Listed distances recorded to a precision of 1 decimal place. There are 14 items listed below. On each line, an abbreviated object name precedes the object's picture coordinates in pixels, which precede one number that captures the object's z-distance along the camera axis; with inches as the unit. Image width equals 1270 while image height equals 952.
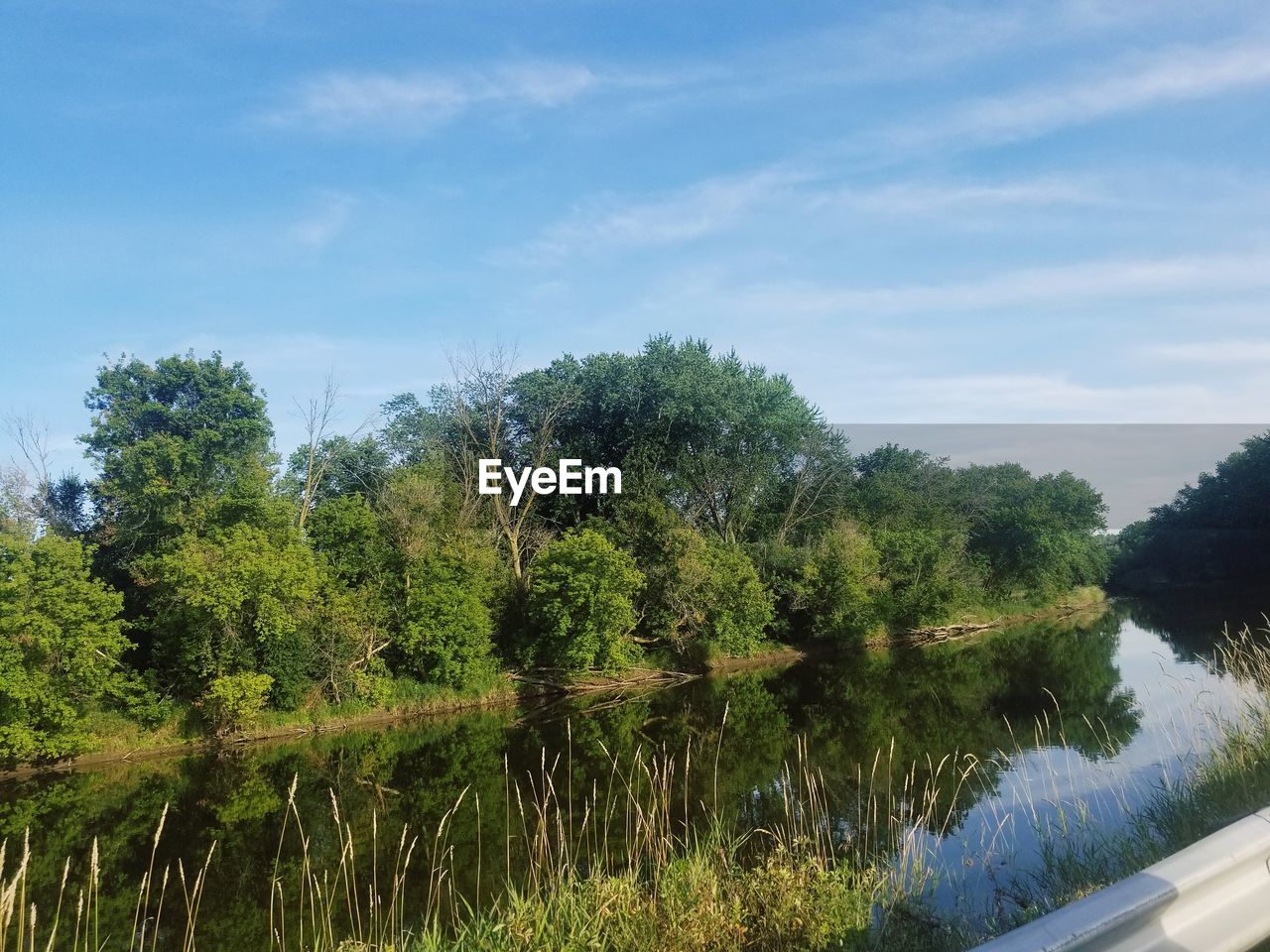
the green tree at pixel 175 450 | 920.3
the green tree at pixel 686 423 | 1347.2
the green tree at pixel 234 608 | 788.6
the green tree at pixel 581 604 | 987.3
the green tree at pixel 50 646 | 692.7
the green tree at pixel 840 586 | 1266.0
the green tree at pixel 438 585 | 941.2
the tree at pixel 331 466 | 1088.2
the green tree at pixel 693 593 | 1139.9
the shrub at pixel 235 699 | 776.9
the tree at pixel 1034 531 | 1739.7
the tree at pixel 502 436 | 1210.6
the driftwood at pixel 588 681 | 1019.3
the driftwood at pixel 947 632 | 1398.9
